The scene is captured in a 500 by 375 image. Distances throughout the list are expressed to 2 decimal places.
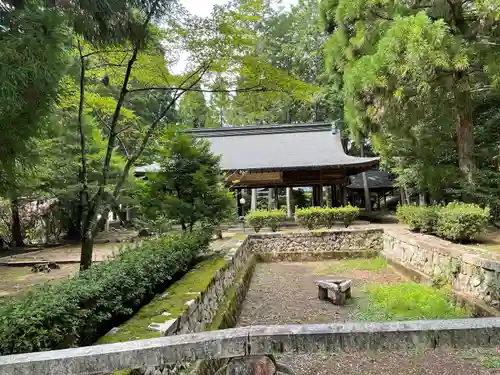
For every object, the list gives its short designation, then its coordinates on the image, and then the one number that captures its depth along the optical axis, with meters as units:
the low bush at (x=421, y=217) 8.78
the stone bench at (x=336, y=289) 5.77
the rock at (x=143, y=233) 13.22
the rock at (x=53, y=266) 7.62
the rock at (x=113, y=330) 2.54
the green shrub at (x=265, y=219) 12.02
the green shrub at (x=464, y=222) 7.35
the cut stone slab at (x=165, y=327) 2.57
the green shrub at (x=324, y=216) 12.27
